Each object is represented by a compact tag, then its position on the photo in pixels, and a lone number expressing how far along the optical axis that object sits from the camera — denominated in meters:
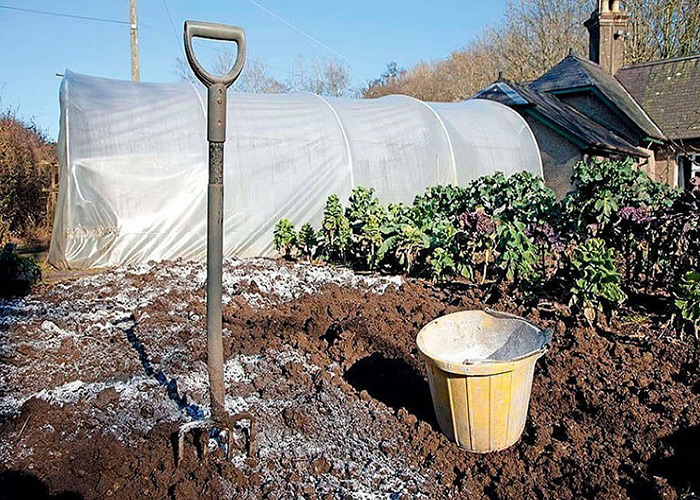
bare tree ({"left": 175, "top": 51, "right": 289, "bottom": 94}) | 30.23
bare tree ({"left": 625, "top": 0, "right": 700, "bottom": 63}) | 20.75
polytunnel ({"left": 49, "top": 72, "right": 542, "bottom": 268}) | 7.61
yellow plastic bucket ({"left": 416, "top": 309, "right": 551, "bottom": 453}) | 2.58
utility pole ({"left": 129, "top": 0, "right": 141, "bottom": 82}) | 14.19
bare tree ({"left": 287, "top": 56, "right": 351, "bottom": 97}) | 32.78
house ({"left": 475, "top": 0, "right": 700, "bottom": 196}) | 13.38
